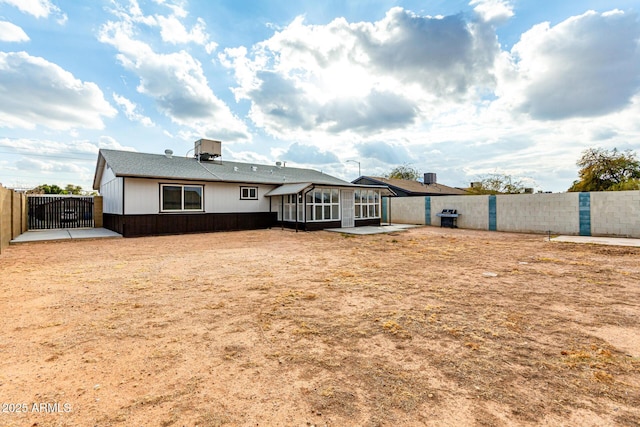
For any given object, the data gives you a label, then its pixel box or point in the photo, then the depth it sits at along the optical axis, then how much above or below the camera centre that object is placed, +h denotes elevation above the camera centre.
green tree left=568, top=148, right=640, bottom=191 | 20.09 +3.09
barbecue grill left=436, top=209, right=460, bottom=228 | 17.29 -0.33
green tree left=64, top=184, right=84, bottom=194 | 33.09 +3.23
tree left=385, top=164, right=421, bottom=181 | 45.64 +6.41
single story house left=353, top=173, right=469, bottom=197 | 26.81 +2.82
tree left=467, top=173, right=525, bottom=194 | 28.95 +2.73
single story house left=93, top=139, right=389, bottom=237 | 12.85 +0.89
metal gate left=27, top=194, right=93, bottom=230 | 15.48 +0.28
